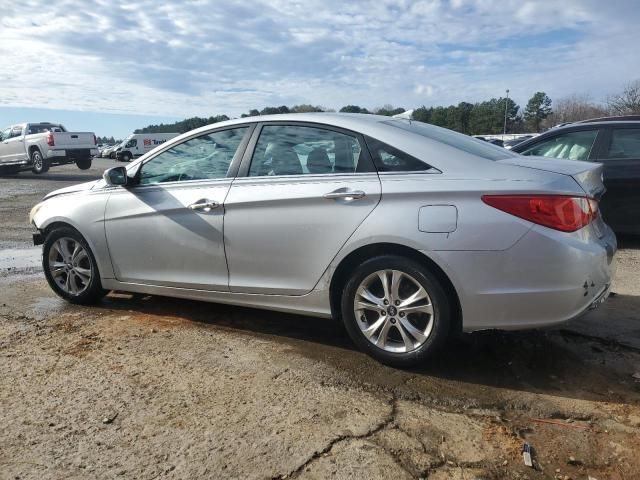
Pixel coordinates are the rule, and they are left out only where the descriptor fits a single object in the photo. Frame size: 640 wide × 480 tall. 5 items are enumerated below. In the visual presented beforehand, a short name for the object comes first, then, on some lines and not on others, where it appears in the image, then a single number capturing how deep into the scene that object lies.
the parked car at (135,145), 43.56
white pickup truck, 20.00
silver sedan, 3.13
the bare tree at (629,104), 41.50
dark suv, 6.65
